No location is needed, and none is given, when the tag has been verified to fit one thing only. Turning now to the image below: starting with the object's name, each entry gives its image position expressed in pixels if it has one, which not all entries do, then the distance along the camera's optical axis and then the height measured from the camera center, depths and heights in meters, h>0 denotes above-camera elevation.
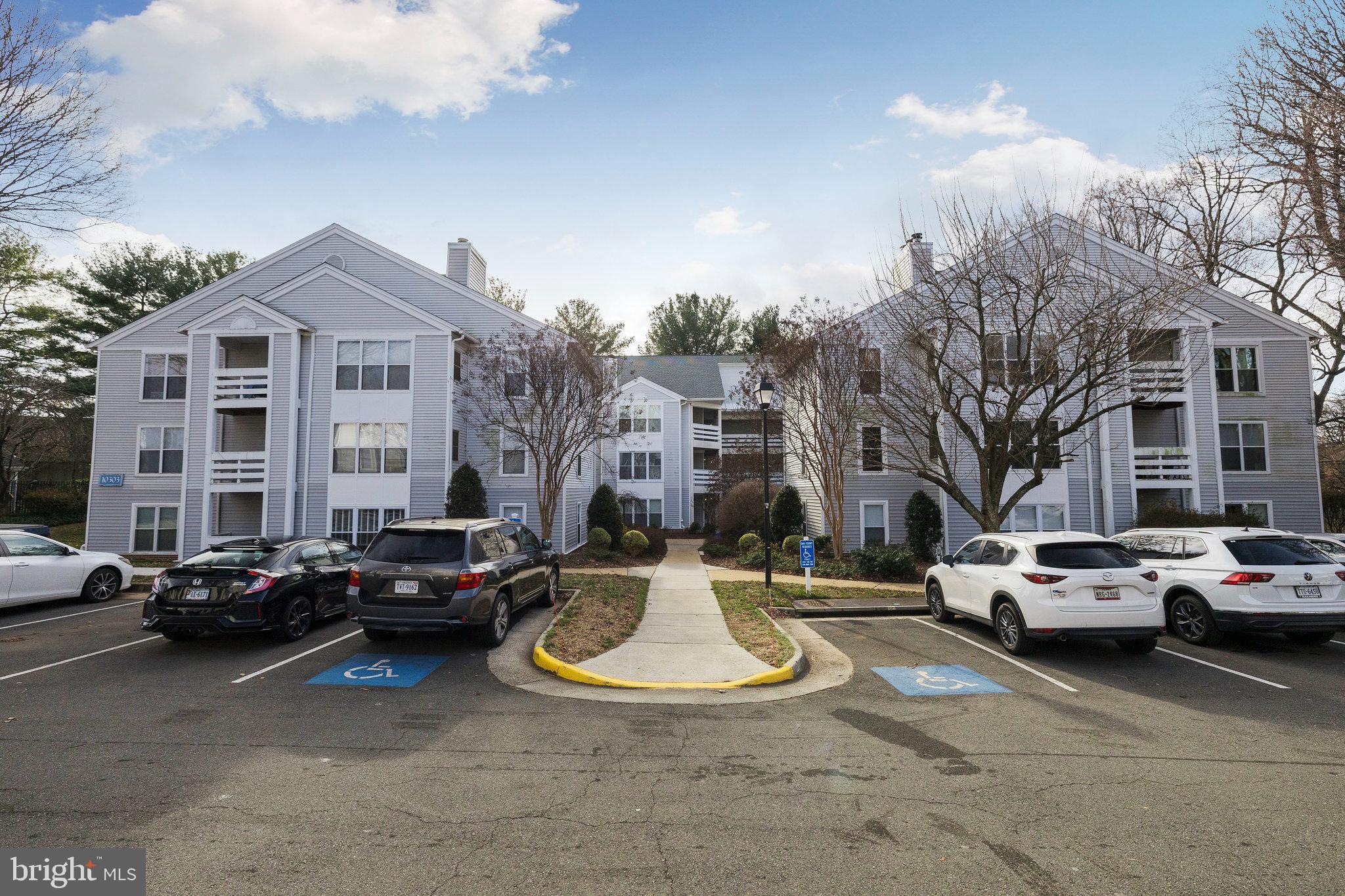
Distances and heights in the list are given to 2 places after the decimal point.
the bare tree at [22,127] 13.21 +7.69
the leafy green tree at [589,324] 46.47 +12.90
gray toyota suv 8.58 -1.04
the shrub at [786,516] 23.00 -0.52
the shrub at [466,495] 20.25 +0.20
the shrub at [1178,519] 18.88 -0.53
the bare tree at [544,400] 18.88 +3.01
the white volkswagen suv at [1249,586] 8.88 -1.19
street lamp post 13.97 +2.11
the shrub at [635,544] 22.88 -1.47
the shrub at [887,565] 16.77 -1.61
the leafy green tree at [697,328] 58.66 +15.44
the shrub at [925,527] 20.33 -0.81
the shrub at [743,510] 25.66 -0.35
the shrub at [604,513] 24.17 -0.44
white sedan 11.47 -1.29
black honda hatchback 8.84 -1.25
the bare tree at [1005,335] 13.98 +3.70
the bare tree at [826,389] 18.98 +3.31
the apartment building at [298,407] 20.86 +3.06
